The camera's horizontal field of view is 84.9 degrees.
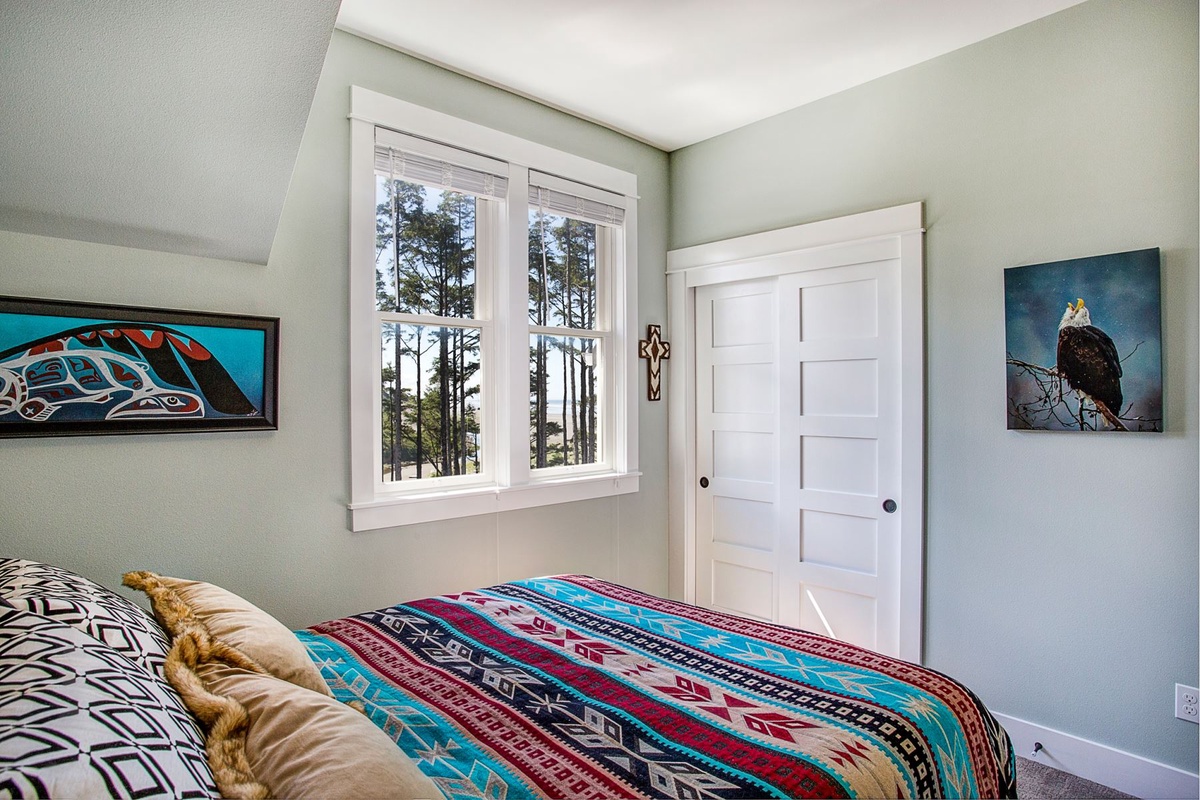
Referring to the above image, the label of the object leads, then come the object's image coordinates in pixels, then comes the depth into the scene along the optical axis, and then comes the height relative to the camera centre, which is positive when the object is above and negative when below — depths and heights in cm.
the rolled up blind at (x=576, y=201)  322 +103
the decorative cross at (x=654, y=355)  374 +26
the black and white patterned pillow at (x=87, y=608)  103 -35
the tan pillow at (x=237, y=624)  127 -46
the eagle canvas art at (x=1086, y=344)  226 +19
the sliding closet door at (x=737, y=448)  346 -27
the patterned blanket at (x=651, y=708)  119 -66
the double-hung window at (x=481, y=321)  266 +37
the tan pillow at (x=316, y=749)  88 -50
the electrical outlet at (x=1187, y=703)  219 -103
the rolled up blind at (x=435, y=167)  268 +101
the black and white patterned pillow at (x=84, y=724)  69 -38
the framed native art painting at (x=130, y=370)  188 +10
